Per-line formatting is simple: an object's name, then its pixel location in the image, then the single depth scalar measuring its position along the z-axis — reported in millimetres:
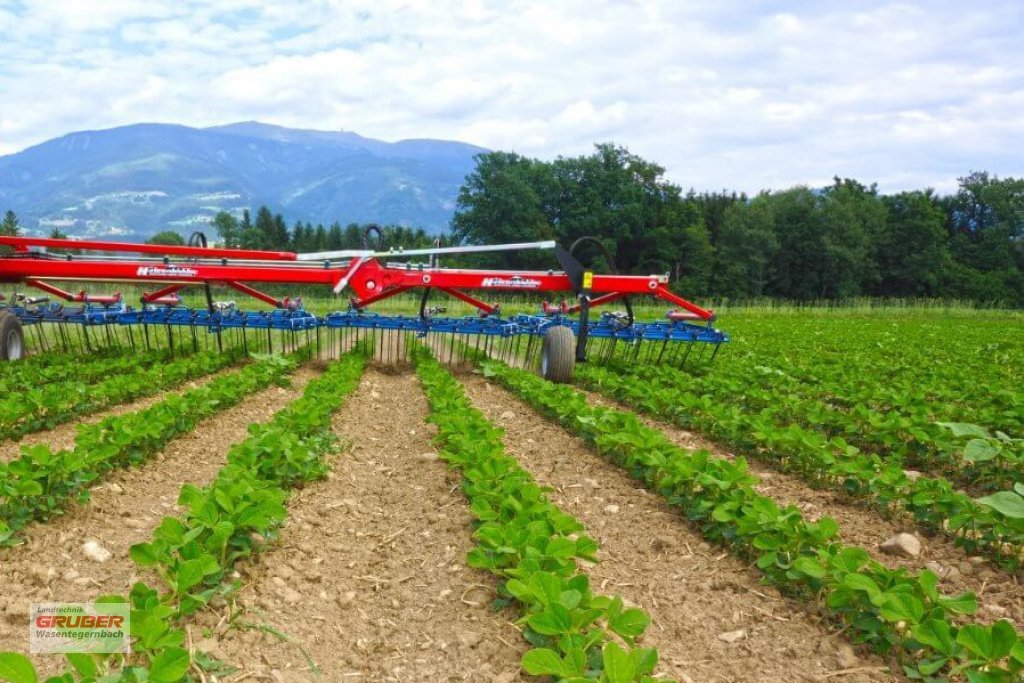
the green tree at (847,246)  61688
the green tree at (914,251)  63156
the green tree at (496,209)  53031
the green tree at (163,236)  35344
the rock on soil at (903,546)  3621
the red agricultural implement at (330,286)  8719
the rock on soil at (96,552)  3279
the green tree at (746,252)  60281
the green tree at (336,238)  64688
